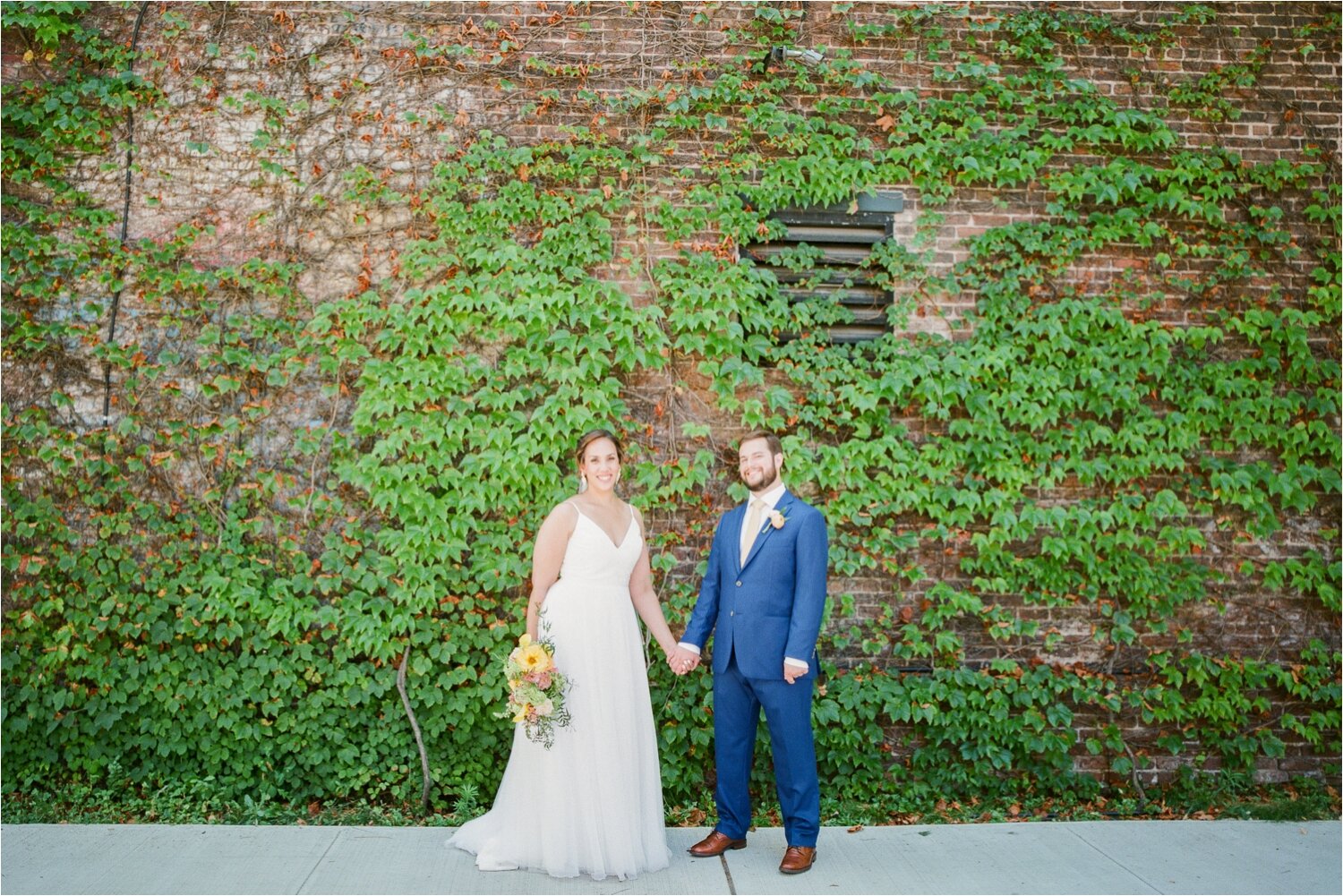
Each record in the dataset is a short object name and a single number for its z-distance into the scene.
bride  3.90
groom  3.97
